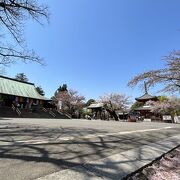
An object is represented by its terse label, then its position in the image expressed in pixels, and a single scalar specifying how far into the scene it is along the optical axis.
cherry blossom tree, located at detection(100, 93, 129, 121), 33.13
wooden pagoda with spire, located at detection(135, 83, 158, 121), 31.74
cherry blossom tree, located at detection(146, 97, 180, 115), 28.30
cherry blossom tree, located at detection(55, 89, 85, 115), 37.83
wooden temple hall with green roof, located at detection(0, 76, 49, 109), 24.80
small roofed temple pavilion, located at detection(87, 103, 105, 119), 34.75
